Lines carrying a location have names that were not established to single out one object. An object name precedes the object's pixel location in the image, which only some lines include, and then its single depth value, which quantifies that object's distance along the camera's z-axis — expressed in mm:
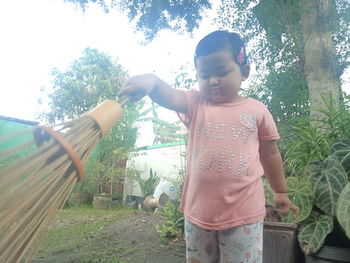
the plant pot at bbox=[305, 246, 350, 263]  1508
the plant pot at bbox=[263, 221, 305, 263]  1704
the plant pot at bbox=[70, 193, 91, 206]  6367
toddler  1009
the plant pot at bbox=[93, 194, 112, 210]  5977
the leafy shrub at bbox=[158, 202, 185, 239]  3222
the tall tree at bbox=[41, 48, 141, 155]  8562
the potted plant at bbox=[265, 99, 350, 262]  1567
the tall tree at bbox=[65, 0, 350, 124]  2641
